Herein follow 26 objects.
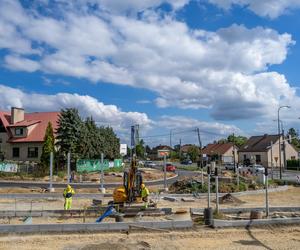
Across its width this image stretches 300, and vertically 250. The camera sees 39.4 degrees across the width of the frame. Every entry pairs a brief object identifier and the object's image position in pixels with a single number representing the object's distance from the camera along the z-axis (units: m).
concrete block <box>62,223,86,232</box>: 14.12
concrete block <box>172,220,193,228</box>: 14.94
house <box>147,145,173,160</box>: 154.43
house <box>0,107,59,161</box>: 53.69
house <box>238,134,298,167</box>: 87.31
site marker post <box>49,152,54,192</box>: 29.57
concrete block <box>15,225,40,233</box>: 13.90
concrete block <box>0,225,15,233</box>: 13.83
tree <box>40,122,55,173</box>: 45.81
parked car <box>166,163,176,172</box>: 65.06
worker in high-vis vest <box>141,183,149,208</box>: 18.73
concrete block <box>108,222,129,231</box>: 14.48
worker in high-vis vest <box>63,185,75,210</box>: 19.88
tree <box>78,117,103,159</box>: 49.28
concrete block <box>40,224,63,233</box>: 13.99
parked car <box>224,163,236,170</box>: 69.05
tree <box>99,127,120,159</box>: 61.21
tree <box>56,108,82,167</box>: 47.38
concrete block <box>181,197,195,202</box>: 25.08
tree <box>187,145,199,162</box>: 111.46
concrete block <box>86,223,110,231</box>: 14.29
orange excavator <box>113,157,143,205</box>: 18.56
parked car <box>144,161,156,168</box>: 78.99
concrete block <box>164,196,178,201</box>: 25.25
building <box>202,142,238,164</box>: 104.76
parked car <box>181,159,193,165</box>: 100.61
